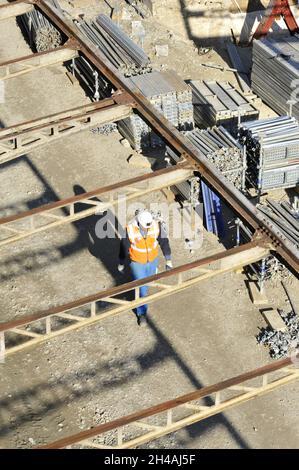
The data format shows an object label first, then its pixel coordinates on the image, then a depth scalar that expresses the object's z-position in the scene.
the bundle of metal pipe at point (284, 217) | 19.34
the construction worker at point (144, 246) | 17.06
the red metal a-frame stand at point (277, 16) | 29.94
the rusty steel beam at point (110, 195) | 15.97
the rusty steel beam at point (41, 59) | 20.83
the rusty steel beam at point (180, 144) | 15.04
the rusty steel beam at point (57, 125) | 18.23
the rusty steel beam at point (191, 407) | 12.06
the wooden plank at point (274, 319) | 17.84
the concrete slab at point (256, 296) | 18.52
